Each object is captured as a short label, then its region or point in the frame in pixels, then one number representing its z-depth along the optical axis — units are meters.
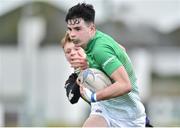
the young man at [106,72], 14.46
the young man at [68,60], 15.27
